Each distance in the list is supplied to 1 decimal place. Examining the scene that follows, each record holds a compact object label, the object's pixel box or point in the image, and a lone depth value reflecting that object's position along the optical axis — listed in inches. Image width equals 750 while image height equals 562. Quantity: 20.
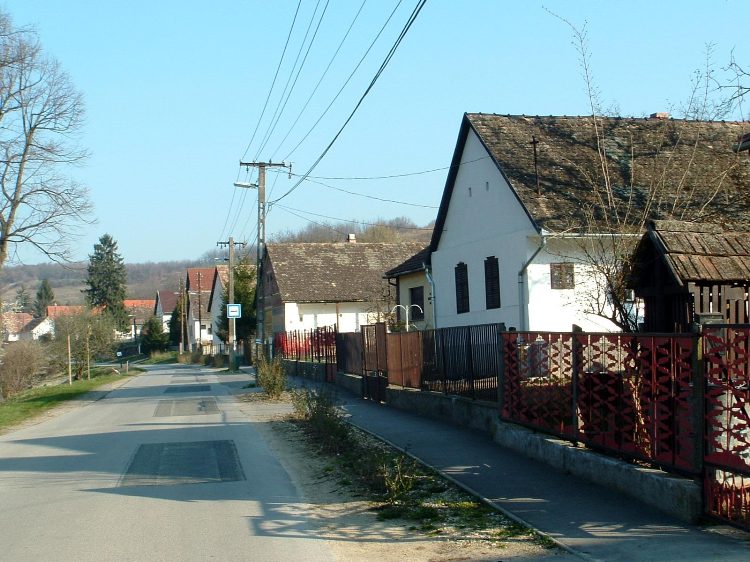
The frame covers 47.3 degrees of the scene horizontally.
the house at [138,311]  4515.3
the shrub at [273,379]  1010.1
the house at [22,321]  4148.6
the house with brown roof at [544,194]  822.5
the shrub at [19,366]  1669.5
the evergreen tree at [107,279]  4242.1
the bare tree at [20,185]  1374.3
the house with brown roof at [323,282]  2006.6
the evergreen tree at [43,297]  5310.0
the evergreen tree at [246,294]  2301.9
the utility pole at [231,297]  1952.5
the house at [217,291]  2931.8
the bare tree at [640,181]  532.4
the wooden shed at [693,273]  362.9
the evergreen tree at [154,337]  3826.3
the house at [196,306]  3863.2
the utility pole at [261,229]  1331.2
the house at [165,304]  5009.8
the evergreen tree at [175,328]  3862.0
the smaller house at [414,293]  1253.1
